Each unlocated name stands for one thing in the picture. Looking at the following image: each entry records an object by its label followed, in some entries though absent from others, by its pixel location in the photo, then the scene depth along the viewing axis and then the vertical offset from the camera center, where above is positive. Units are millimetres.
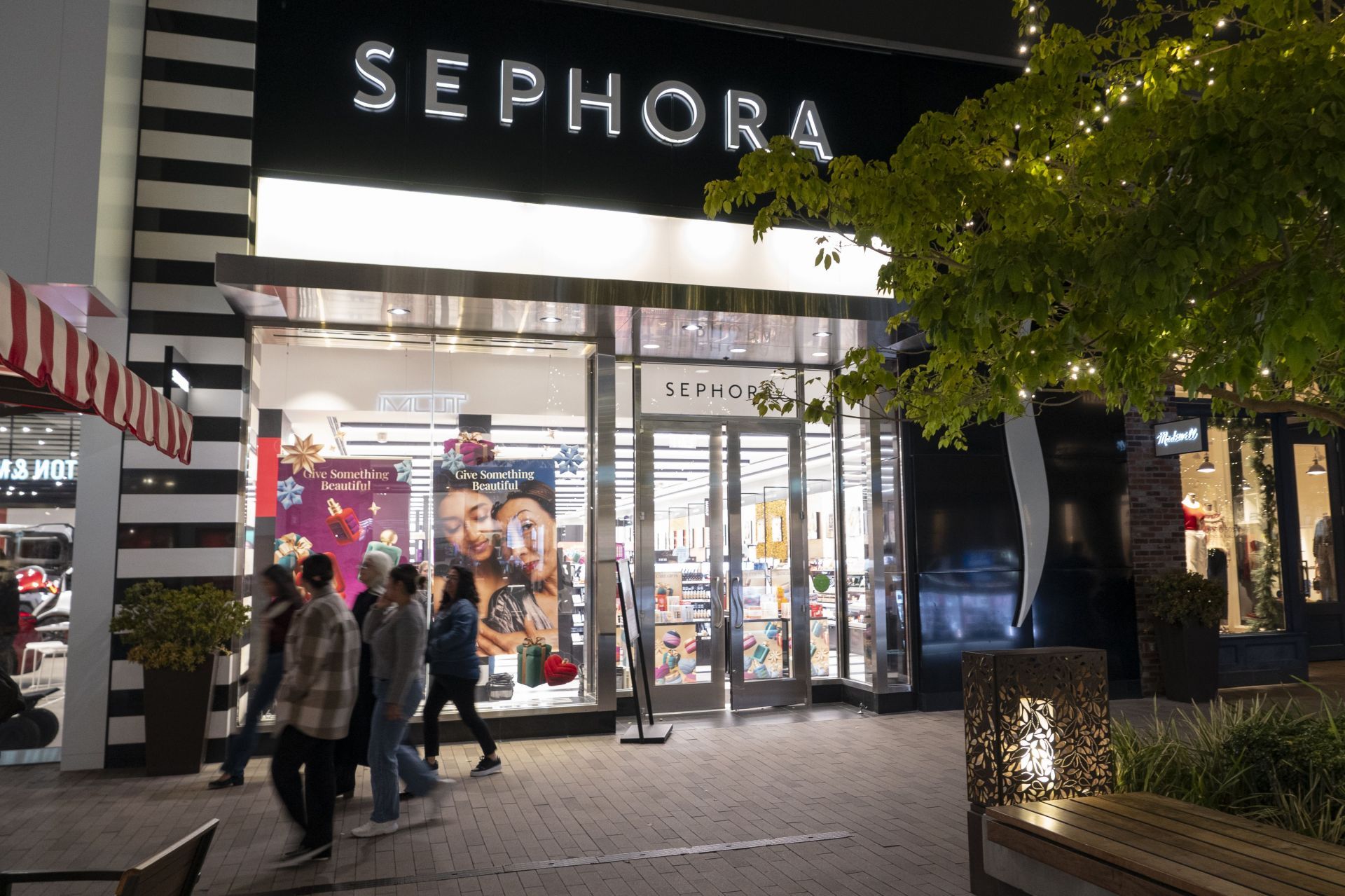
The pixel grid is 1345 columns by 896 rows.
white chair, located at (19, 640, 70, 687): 8422 -896
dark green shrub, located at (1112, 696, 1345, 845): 4848 -1222
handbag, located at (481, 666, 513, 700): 9320 -1350
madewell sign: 10719 +1190
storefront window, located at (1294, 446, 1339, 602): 14617 +150
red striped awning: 3566 +786
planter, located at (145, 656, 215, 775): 7793 -1355
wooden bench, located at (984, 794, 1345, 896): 3572 -1241
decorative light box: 4941 -949
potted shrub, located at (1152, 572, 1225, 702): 10758 -1041
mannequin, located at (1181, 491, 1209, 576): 12070 +80
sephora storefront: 9109 +1763
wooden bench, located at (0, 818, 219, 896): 2314 -844
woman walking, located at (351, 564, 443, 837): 5953 -832
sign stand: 9047 -1168
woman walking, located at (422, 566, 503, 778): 7387 -764
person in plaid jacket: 5305 -873
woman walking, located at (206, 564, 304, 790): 6980 -774
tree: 3279 +1292
